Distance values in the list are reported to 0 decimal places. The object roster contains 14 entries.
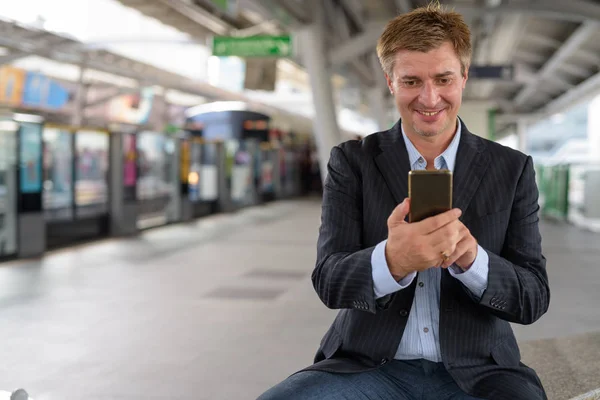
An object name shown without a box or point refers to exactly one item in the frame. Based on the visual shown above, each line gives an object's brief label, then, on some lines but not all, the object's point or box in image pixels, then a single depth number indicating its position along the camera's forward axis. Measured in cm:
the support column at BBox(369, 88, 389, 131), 2288
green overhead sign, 1345
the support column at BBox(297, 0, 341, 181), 1333
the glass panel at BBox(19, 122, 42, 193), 1018
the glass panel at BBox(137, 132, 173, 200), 1517
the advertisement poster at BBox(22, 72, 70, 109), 1911
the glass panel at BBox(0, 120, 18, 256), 990
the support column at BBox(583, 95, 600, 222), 1517
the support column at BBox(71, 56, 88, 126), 2106
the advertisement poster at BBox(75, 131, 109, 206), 1255
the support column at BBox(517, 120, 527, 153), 4056
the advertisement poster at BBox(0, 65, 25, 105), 1838
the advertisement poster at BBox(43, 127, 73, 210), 1197
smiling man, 182
